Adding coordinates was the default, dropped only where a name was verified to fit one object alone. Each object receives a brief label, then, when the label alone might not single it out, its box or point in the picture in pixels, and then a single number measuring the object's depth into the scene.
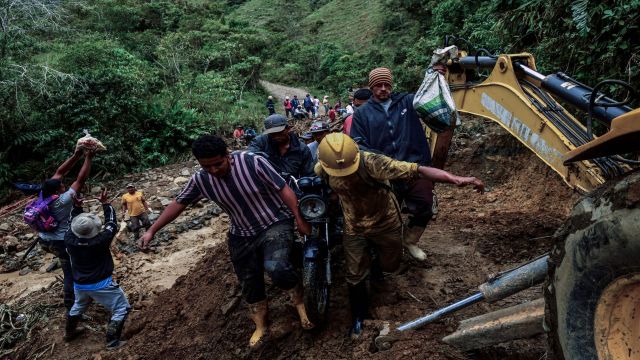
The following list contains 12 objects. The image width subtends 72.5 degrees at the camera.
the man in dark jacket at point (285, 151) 4.39
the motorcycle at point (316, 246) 3.34
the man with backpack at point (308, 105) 19.91
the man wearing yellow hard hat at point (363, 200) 2.98
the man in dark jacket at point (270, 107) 18.32
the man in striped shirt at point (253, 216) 3.40
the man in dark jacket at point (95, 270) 4.23
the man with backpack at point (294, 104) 20.08
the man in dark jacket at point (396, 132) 3.88
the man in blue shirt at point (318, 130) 5.49
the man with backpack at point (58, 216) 4.85
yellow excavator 1.58
